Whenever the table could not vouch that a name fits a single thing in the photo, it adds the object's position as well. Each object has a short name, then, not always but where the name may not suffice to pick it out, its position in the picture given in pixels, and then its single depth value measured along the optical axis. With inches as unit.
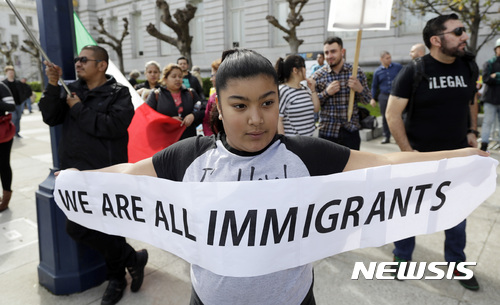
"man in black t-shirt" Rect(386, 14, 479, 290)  113.7
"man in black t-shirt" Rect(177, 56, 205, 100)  276.1
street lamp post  114.3
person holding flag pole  106.3
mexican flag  166.9
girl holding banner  52.5
